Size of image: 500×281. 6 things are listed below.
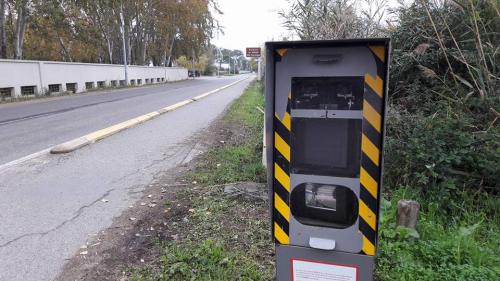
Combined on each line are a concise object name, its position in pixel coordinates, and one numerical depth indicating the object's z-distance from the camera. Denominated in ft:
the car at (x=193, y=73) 220.82
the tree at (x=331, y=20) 22.65
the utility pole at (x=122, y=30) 105.81
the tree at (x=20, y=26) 70.38
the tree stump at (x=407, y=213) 10.59
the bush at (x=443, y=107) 13.07
